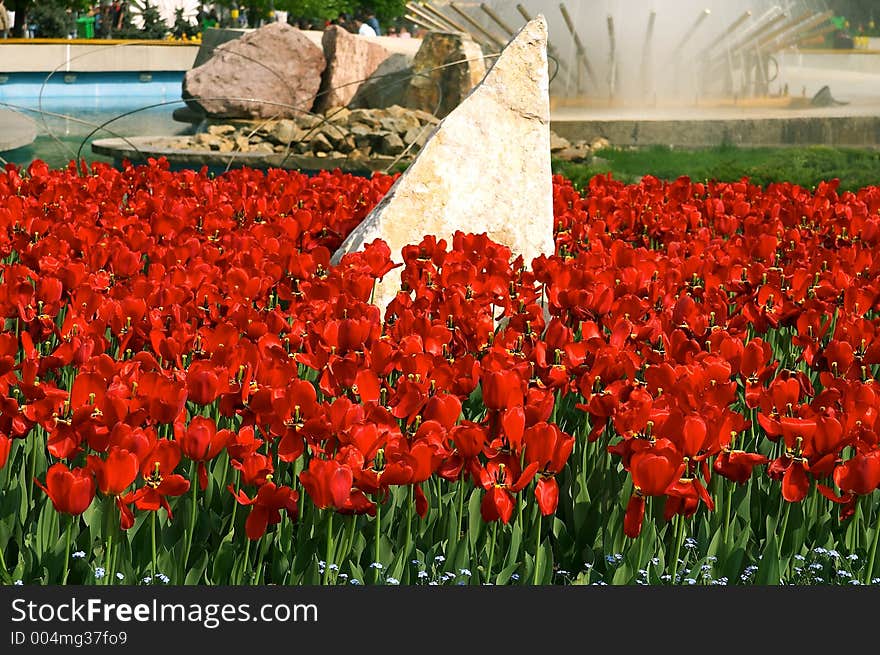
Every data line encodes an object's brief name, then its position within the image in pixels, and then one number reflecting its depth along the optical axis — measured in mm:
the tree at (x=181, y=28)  41781
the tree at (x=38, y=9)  35188
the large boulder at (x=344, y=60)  20406
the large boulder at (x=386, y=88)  16469
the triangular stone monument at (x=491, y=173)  5574
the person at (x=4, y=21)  35531
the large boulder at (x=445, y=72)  14922
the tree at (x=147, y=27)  39441
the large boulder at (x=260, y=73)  19953
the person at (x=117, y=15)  42094
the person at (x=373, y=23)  35219
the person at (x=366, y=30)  24936
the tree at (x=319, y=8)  41500
